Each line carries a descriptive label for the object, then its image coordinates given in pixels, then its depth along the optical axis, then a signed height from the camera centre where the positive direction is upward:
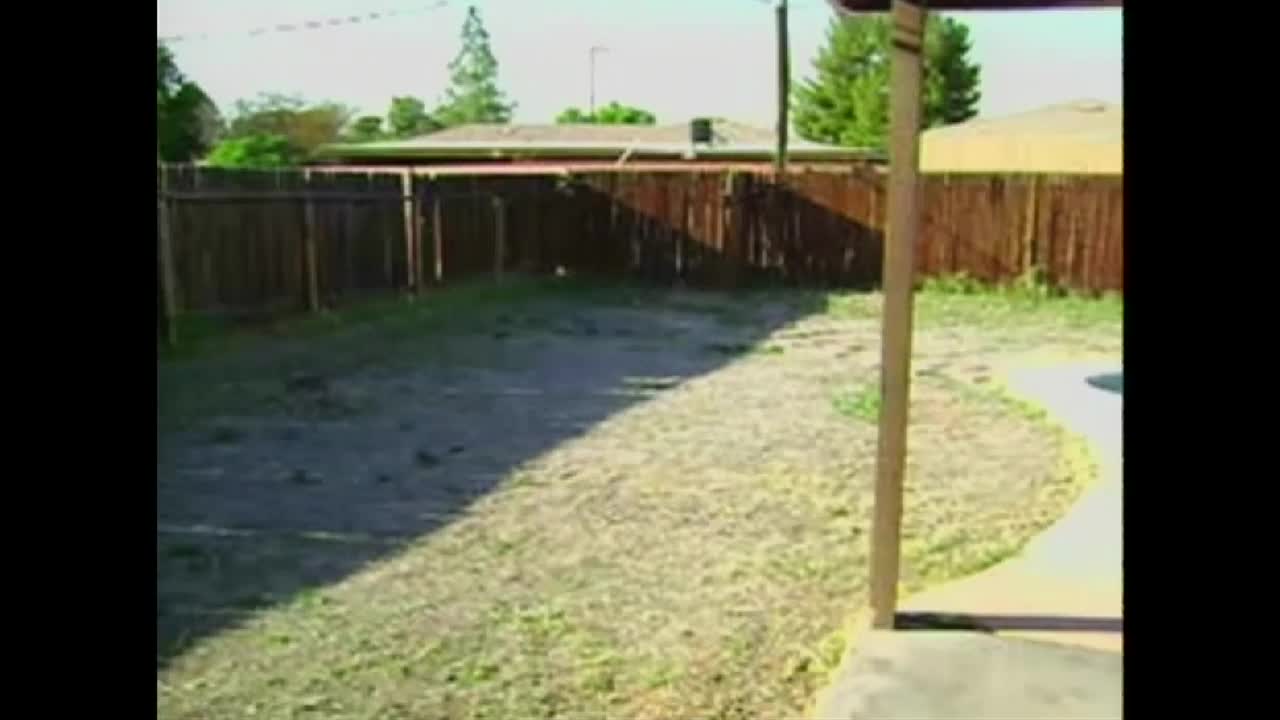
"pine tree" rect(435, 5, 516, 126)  47.41 +4.06
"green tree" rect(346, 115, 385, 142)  38.48 +2.43
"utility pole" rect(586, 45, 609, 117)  41.72 +4.55
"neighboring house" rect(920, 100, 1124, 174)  20.36 +1.16
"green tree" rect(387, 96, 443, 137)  44.22 +3.06
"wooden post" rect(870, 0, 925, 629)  4.36 -0.22
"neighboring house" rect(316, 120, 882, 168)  29.02 +1.45
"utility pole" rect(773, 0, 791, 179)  22.31 +2.11
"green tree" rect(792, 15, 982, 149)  33.84 +3.17
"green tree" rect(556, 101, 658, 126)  41.56 +3.04
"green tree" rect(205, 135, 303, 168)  22.83 +1.17
